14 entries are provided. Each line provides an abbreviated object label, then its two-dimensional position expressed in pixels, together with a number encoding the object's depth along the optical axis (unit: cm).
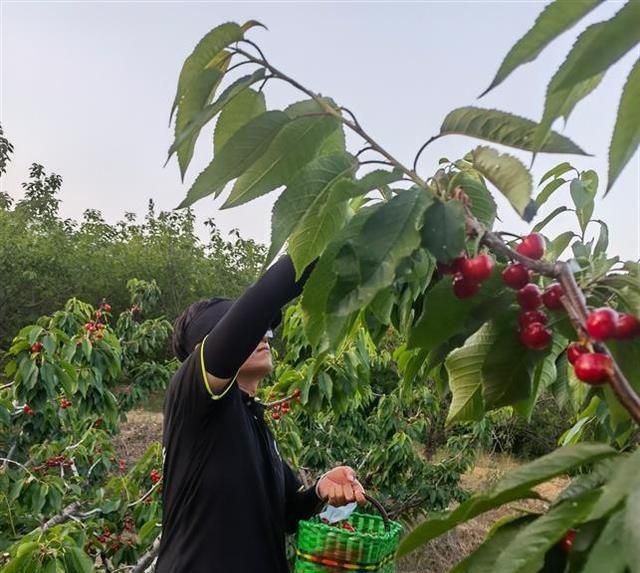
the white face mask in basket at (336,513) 207
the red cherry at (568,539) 49
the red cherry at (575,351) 58
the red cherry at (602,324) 54
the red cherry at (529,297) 69
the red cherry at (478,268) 66
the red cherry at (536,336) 68
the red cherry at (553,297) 68
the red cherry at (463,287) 69
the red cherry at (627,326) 57
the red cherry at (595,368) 52
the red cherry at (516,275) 68
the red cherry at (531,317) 69
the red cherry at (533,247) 69
